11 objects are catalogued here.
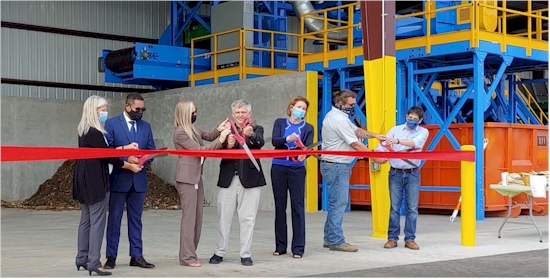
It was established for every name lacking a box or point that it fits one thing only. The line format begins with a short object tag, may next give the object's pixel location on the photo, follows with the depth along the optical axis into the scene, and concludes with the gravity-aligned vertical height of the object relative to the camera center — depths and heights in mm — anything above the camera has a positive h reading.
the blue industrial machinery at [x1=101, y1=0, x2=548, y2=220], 14641 +1965
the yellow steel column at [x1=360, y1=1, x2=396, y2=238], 10938 +1113
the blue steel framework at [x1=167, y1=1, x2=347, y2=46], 22891 +4075
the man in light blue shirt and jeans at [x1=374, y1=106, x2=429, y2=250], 9633 -385
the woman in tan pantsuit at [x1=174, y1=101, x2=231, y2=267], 7906 -293
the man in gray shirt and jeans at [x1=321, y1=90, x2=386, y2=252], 9211 -175
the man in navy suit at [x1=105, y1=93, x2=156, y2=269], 7724 -379
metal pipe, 21375 +3554
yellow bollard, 9758 -703
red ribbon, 6832 -74
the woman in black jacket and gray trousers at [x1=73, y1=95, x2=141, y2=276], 7285 -321
